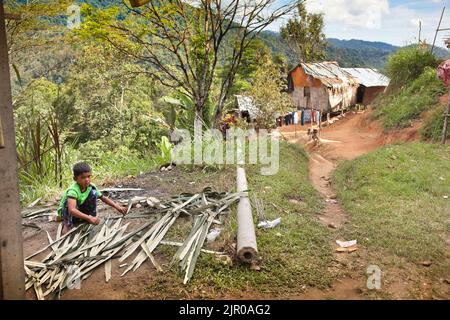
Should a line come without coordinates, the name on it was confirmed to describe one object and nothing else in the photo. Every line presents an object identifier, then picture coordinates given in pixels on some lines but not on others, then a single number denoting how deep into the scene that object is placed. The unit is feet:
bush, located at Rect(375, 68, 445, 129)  45.52
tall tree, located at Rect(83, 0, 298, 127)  31.94
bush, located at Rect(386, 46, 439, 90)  55.57
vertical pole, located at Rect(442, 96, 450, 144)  35.78
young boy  13.70
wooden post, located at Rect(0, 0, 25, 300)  7.95
